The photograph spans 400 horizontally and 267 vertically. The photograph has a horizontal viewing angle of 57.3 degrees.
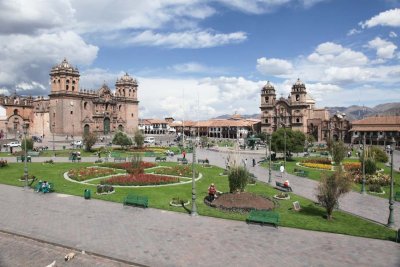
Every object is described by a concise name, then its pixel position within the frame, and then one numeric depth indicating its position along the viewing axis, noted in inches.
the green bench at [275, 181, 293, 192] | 1008.2
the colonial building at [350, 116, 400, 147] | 3112.7
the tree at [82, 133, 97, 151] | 2064.1
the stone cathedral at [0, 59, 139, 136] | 3238.2
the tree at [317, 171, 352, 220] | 722.2
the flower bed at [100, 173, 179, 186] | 1067.9
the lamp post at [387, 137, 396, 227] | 682.2
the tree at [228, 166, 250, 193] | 844.6
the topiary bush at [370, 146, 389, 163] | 1612.7
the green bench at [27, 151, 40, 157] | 1853.5
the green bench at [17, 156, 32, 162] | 1583.4
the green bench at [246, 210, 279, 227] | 677.9
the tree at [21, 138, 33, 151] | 1897.1
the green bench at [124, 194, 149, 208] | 804.0
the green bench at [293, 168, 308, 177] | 1338.6
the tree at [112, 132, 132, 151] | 2230.6
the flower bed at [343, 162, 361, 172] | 1414.9
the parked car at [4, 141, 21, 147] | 2305.6
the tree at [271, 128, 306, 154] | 1784.0
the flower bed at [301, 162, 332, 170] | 1541.3
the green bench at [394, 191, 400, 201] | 936.3
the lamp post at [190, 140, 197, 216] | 747.5
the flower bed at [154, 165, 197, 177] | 1257.4
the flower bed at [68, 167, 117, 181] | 1166.2
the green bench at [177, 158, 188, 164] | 1601.7
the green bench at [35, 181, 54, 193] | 954.7
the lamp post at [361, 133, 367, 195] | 1018.7
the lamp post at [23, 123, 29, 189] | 1004.8
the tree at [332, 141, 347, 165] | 1488.7
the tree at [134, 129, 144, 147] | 2267.5
